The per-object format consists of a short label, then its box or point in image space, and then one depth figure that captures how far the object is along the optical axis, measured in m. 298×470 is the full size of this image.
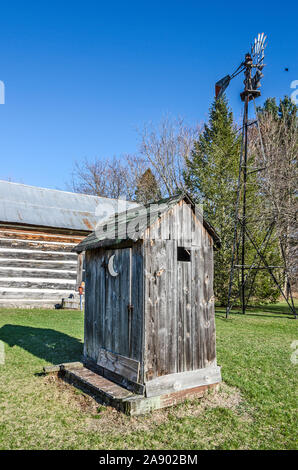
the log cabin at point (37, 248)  14.10
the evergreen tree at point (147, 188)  28.34
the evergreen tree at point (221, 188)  18.73
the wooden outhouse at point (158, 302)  4.88
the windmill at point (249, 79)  12.82
